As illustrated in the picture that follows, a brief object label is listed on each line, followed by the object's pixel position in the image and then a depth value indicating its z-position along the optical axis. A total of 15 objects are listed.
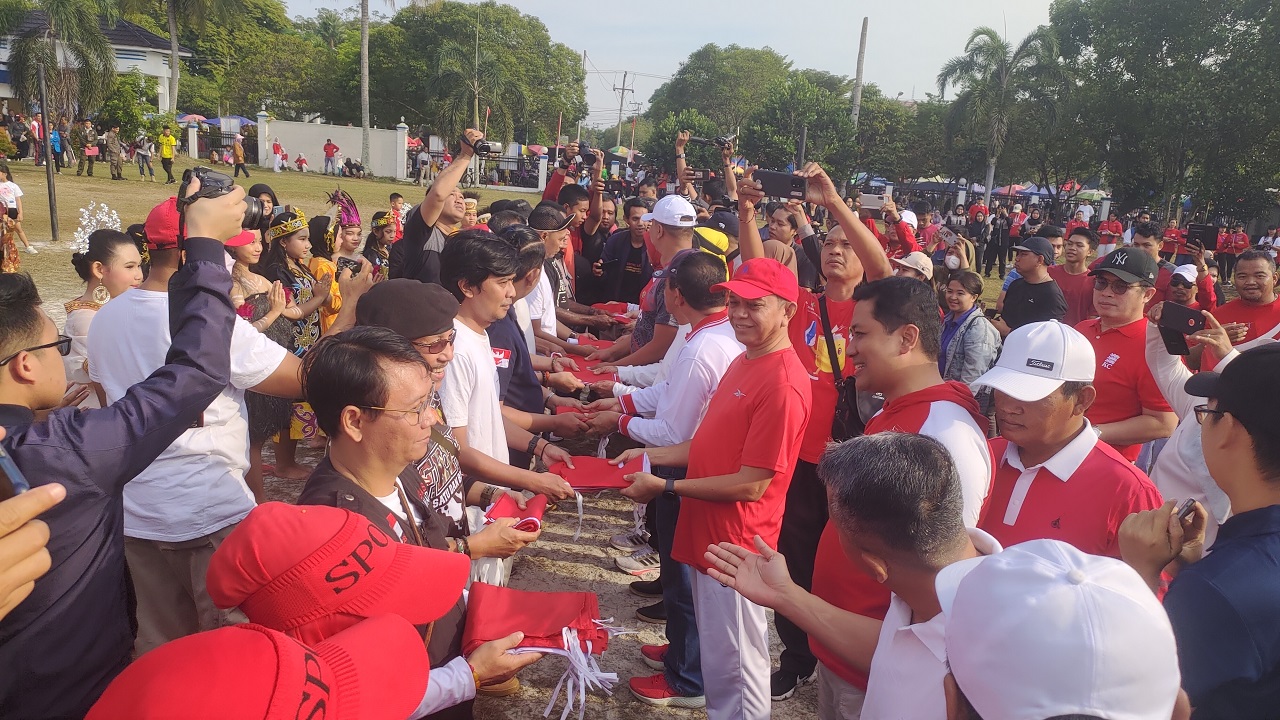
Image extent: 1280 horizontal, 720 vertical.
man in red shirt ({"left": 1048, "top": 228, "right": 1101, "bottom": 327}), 7.52
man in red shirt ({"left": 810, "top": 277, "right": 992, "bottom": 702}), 2.37
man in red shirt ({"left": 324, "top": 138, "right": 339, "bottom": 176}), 41.12
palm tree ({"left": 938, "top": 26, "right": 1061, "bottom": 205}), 34.97
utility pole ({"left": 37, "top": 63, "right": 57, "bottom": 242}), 13.12
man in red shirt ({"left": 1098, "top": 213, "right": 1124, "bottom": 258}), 14.54
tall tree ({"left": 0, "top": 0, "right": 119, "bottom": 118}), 19.69
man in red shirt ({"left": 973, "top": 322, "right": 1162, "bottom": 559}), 2.34
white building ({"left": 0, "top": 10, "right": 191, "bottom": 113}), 44.66
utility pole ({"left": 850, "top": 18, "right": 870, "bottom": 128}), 35.97
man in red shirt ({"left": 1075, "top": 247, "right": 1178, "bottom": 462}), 3.93
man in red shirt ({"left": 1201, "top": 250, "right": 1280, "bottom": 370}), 5.75
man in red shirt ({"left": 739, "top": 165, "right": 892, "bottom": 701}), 3.85
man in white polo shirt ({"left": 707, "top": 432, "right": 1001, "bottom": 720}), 1.77
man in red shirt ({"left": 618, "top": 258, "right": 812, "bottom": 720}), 2.91
